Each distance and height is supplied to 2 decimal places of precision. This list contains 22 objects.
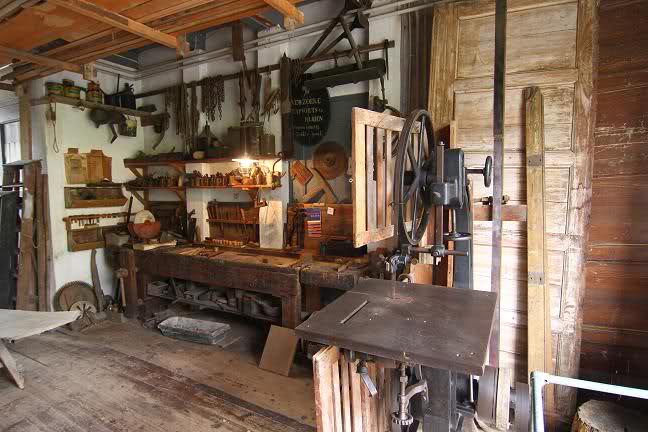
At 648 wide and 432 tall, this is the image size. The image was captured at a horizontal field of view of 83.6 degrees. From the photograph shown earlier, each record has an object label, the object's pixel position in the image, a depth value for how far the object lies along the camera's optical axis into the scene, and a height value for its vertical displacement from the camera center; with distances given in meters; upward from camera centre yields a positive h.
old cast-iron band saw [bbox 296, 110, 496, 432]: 1.18 -0.50
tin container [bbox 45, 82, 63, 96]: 3.80 +1.13
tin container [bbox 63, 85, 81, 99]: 3.88 +1.12
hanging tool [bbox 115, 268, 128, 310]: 4.09 -0.98
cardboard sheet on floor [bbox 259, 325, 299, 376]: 2.96 -1.32
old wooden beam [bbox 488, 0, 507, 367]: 1.86 +0.19
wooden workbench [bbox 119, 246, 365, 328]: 2.97 -0.71
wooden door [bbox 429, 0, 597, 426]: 2.27 +0.45
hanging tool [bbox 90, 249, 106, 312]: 4.31 -1.02
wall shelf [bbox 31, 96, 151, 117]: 3.82 +1.02
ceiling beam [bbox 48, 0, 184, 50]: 1.82 +0.98
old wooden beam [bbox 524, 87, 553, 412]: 2.33 -0.35
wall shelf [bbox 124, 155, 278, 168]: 3.64 +0.37
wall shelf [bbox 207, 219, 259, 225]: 3.90 -0.31
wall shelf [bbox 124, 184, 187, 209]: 4.29 +0.05
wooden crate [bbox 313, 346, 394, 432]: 1.52 -0.98
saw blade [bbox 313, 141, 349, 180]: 3.32 +0.30
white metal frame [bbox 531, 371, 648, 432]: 1.16 -0.65
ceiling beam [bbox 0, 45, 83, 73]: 2.50 +0.99
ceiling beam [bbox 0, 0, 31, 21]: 1.82 +0.97
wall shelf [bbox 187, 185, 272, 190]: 3.61 +0.07
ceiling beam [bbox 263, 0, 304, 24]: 1.97 +1.04
